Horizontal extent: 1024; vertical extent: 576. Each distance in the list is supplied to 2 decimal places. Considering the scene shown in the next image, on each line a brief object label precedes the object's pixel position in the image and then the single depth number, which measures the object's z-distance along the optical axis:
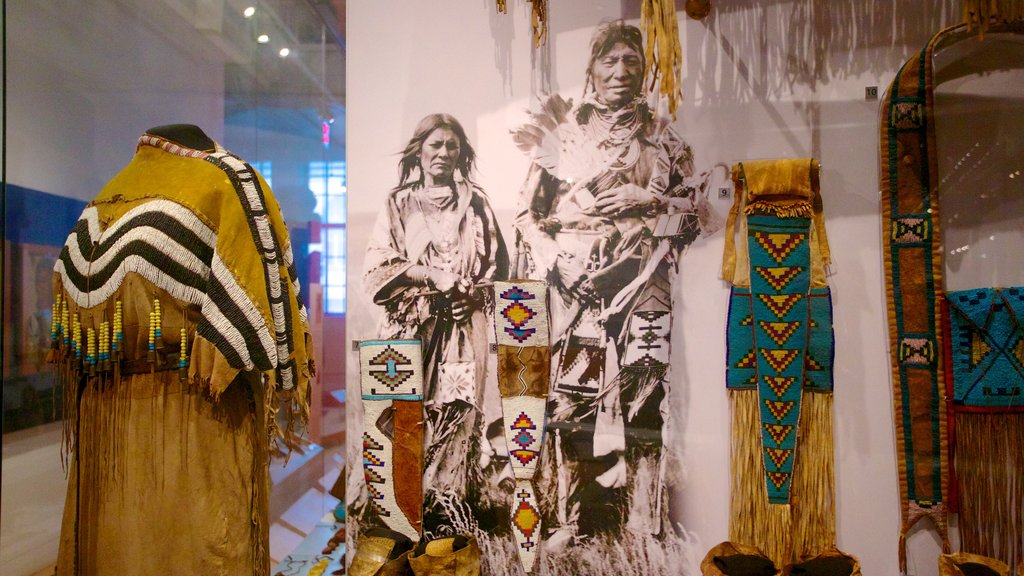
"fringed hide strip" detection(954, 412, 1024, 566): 2.12
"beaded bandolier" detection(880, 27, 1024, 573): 2.10
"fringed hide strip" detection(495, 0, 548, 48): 2.17
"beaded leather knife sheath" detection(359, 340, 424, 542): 2.34
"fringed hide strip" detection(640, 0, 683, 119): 1.97
